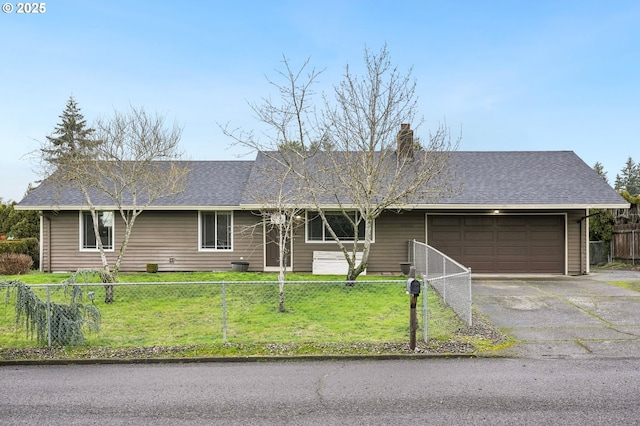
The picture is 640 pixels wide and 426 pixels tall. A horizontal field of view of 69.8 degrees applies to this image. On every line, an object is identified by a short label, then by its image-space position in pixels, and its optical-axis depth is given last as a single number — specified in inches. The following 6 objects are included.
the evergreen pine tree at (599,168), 2195.7
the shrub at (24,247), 730.8
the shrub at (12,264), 636.7
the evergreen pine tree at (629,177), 2768.2
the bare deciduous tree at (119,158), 460.8
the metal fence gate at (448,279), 332.1
